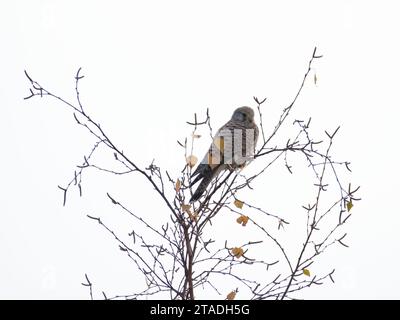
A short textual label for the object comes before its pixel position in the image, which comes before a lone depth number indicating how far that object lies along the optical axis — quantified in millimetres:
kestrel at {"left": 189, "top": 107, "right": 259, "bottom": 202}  5581
